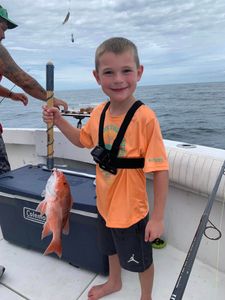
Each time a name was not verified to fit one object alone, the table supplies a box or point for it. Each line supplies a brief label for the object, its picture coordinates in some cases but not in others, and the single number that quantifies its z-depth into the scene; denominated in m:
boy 1.50
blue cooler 2.09
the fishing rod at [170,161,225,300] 0.84
